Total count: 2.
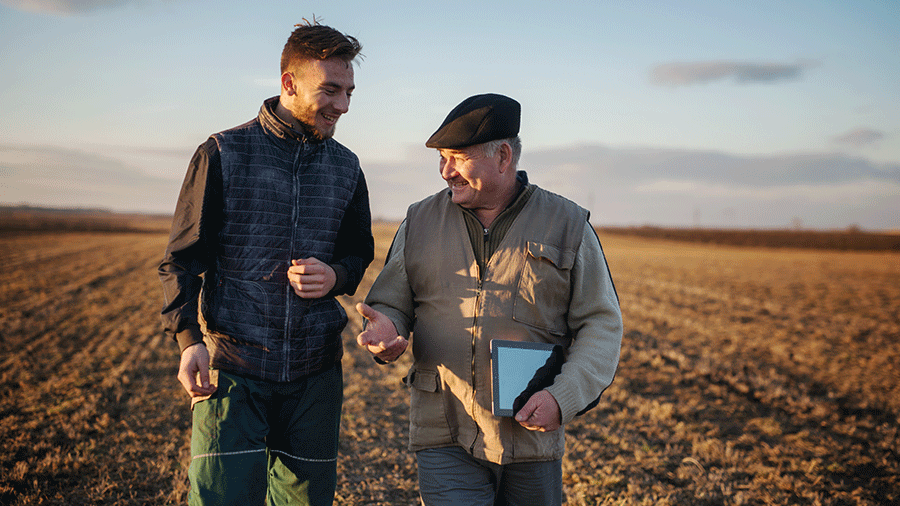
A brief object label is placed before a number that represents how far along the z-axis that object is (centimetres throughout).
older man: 233
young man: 228
